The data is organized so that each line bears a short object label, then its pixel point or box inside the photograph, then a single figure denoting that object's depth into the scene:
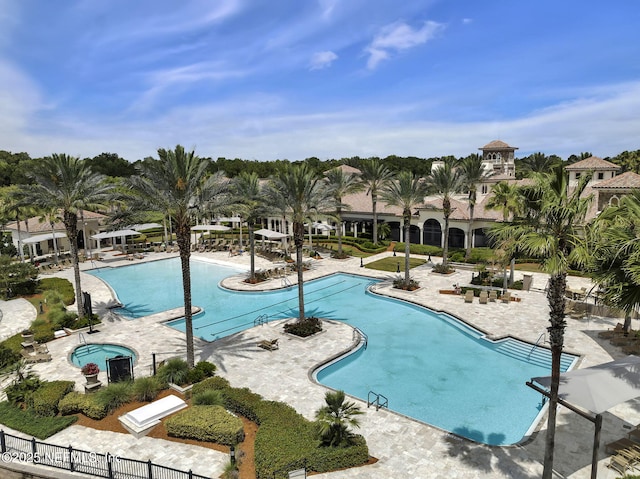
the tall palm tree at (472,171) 37.53
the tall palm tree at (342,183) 46.54
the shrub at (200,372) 17.52
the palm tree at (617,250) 9.90
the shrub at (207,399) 15.34
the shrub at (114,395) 15.38
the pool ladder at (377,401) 15.85
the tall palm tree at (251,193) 33.01
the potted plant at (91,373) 16.70
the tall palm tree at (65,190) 24.62
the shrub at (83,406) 14.98
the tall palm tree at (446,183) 35.31
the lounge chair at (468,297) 28.86
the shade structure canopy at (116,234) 44.39
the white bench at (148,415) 14.01
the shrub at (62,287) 29.72
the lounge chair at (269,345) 21.14
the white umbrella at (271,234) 43.44
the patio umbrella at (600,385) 11.61
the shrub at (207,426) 13.39
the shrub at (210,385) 16.36
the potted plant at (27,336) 21.45
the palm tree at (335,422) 12.68
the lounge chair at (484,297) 28.23
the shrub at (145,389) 16.19
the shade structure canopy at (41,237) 41.69
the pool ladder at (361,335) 22.80
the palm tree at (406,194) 32.12
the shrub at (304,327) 23.12
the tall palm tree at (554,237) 9.82
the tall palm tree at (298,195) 23.33
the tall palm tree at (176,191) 17.61
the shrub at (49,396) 15.27
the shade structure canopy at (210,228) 49.56
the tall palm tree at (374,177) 48.71
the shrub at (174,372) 17.40
